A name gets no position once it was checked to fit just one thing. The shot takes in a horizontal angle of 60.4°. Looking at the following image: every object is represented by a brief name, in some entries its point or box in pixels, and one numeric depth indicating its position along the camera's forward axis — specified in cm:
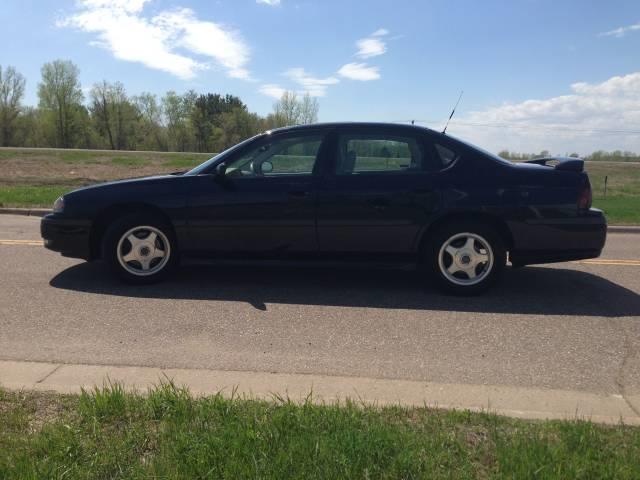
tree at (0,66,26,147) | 5753
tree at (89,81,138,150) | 6488
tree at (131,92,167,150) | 6316
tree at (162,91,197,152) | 6187
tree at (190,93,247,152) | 5988
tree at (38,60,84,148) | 6028
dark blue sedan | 523
